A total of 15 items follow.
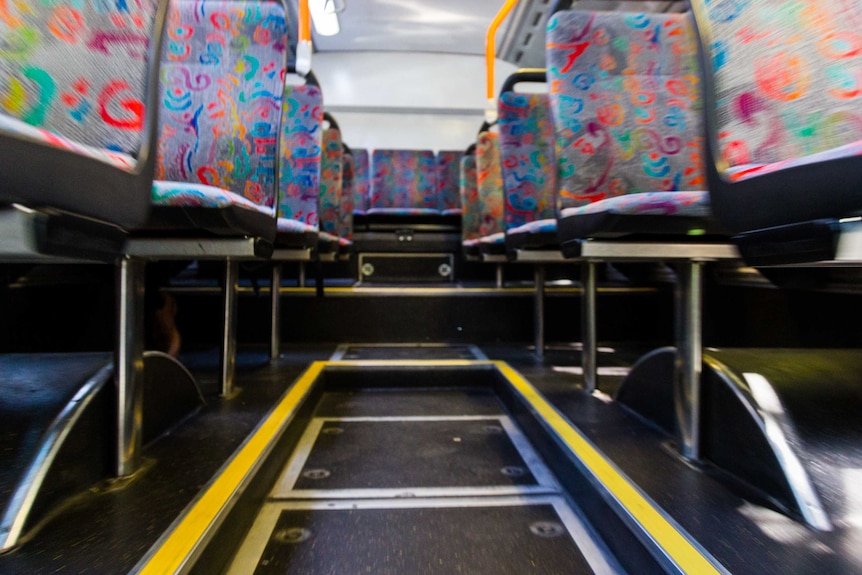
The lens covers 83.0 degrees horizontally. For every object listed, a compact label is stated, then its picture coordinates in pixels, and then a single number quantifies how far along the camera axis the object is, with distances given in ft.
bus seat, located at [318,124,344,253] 8.91
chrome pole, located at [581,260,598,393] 5.05
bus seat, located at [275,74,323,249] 6.60
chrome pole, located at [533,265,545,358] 7.20
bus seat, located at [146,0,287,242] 4.45
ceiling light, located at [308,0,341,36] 13.64
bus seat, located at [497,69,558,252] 6.89
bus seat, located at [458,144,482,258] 11.09
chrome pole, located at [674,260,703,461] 3.21
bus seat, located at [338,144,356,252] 11.11
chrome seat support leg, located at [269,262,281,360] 6.89
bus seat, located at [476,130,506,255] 9.30
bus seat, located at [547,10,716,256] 4.44
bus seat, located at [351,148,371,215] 16.24
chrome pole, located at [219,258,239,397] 4.82
